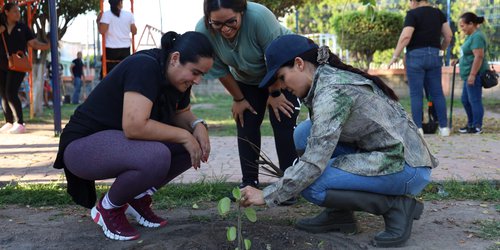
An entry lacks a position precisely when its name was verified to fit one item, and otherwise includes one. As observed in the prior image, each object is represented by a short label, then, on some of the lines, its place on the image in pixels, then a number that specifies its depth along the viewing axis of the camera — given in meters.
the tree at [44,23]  11.72
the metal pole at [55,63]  8.11
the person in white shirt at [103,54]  9.06
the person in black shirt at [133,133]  3.13
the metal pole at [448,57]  15.93
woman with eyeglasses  3.68
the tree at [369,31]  17.38
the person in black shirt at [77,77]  18.25
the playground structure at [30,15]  10.15
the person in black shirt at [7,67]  8.66
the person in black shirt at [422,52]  7.61
